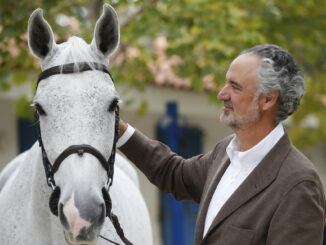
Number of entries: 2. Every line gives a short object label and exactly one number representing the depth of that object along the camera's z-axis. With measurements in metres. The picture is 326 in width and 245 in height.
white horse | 4.33
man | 4.41
